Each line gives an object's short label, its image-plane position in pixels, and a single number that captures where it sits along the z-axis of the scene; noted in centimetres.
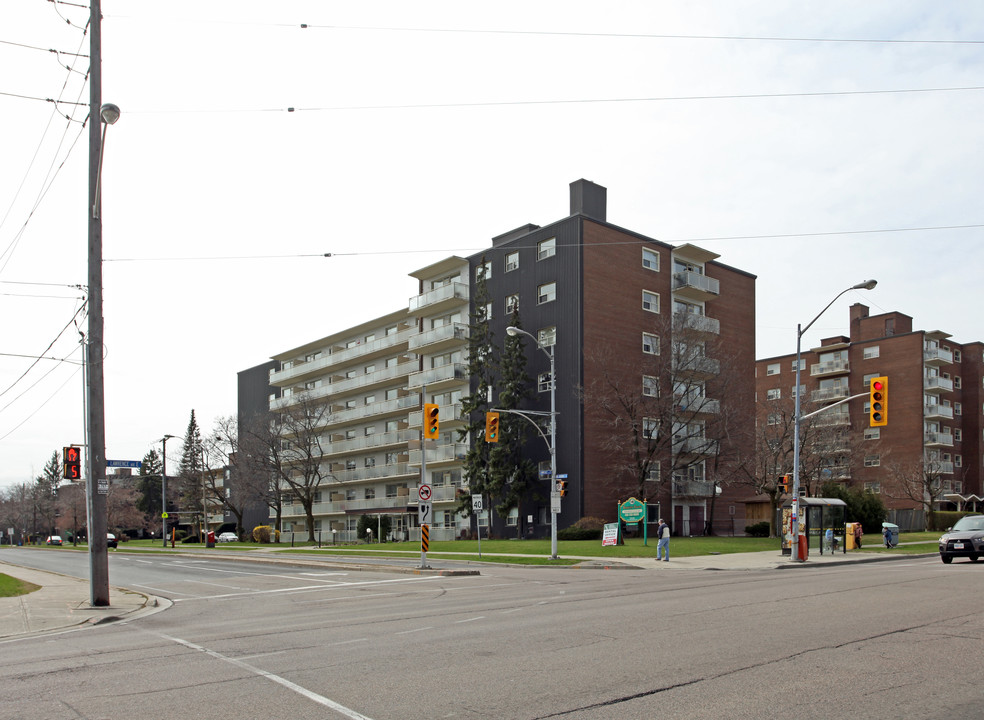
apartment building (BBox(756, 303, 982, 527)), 7819
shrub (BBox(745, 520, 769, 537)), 5647
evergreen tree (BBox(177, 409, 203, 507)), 8762
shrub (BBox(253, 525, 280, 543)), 7481
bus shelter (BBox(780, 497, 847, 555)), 3578
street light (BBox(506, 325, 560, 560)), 3441
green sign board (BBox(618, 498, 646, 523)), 4088
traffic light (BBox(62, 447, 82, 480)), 2889
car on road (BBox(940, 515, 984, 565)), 2831
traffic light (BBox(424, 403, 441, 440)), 3182
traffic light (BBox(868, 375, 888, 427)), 2761
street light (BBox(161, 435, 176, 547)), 6738
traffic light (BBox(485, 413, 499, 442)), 3550
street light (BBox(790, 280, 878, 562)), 3250
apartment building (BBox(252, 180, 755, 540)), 5209
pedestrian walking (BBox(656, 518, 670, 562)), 3241
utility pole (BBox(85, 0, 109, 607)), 1856
